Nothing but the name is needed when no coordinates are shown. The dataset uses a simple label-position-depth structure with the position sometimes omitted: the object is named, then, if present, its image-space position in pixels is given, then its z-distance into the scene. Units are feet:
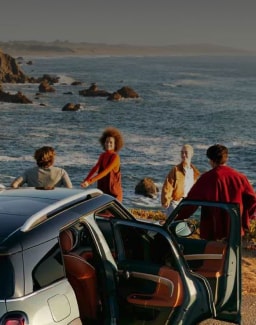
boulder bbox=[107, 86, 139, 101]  324.39
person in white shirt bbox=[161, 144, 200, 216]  30.53
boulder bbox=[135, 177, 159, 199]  108.27
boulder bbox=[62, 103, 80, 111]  271.49
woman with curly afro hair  31.40
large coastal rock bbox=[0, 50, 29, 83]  434.30
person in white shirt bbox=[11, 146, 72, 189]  26.68
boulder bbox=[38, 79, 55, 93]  355.75
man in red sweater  23.79
